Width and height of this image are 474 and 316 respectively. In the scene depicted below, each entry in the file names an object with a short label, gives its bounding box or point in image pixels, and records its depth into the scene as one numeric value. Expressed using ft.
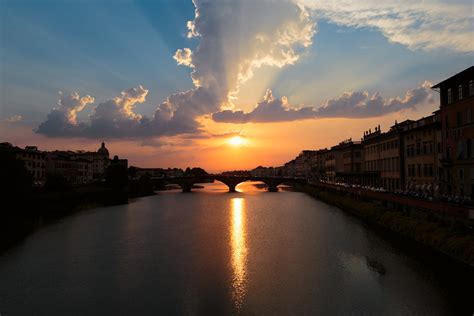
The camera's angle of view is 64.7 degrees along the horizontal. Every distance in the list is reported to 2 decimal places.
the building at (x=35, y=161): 338.99
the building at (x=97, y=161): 613.52
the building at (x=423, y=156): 172.86
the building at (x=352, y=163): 323.98
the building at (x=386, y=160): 213.25
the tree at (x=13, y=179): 195.42
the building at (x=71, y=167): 417.92
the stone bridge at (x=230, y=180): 497.21
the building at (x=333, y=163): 394.52
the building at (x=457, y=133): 141.49
